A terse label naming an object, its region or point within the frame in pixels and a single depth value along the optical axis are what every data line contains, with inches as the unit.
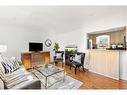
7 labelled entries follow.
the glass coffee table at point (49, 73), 72.1
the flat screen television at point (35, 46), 81.3
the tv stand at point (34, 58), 84.9
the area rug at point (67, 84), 65.6
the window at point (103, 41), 96.5
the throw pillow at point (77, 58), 99.5
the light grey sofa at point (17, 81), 34.8
